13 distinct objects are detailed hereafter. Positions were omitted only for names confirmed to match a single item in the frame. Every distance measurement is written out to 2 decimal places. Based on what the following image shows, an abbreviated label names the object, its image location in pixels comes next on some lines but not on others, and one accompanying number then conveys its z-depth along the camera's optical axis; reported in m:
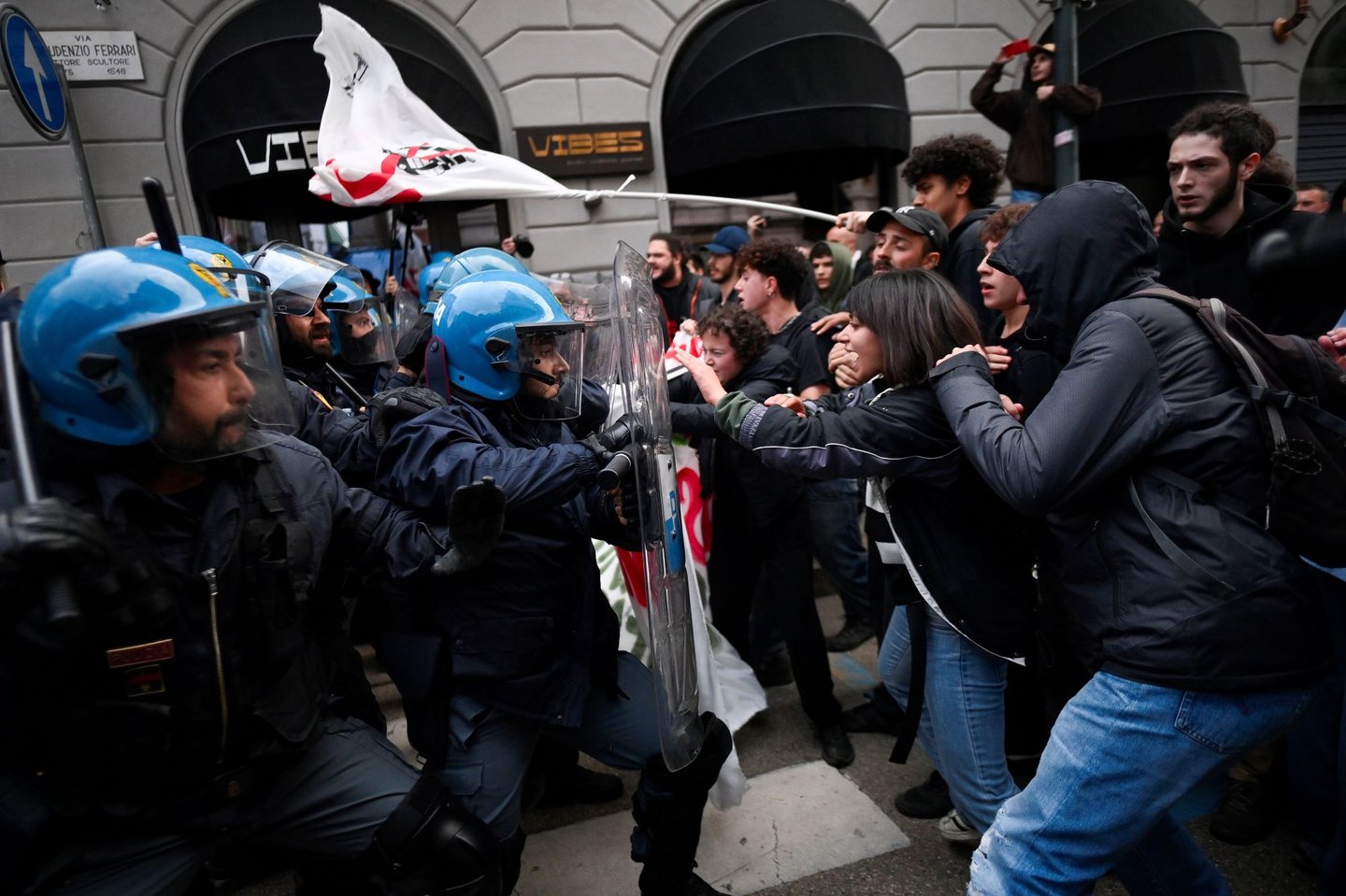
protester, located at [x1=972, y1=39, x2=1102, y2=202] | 4.70
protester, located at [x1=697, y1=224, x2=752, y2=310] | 5.31
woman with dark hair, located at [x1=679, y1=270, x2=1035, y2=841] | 2.13
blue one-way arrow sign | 3.37
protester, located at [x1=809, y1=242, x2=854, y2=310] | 5.05
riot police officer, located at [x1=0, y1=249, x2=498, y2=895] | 1.31
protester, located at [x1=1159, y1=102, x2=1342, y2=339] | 2.86
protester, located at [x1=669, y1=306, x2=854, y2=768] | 3.23
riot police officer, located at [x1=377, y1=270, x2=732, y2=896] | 1.93
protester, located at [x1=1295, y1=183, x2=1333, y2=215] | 4.95
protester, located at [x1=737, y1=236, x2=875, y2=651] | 3.60
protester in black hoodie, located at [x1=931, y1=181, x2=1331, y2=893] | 1.49
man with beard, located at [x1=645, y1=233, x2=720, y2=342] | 5.49
